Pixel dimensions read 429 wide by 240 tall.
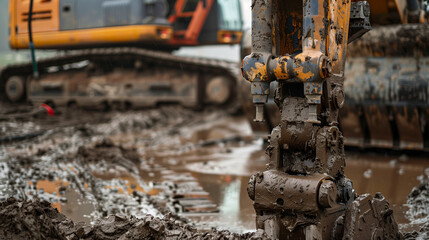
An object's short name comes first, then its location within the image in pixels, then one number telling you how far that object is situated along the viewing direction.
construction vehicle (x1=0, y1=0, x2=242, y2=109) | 21.02
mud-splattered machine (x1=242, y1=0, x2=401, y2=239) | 5.39
